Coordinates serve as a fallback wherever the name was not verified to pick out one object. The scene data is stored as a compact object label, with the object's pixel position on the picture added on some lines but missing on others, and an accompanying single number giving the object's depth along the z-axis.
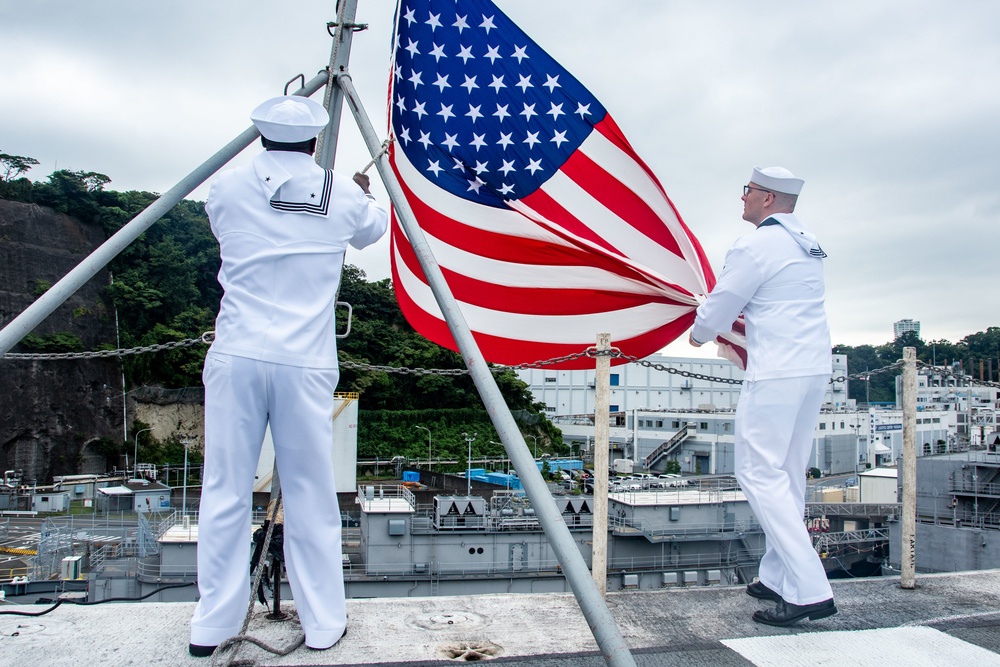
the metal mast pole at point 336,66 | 2.52
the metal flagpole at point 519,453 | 1.45
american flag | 3.43
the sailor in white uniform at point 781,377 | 2.49
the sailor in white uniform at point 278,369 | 2.00
